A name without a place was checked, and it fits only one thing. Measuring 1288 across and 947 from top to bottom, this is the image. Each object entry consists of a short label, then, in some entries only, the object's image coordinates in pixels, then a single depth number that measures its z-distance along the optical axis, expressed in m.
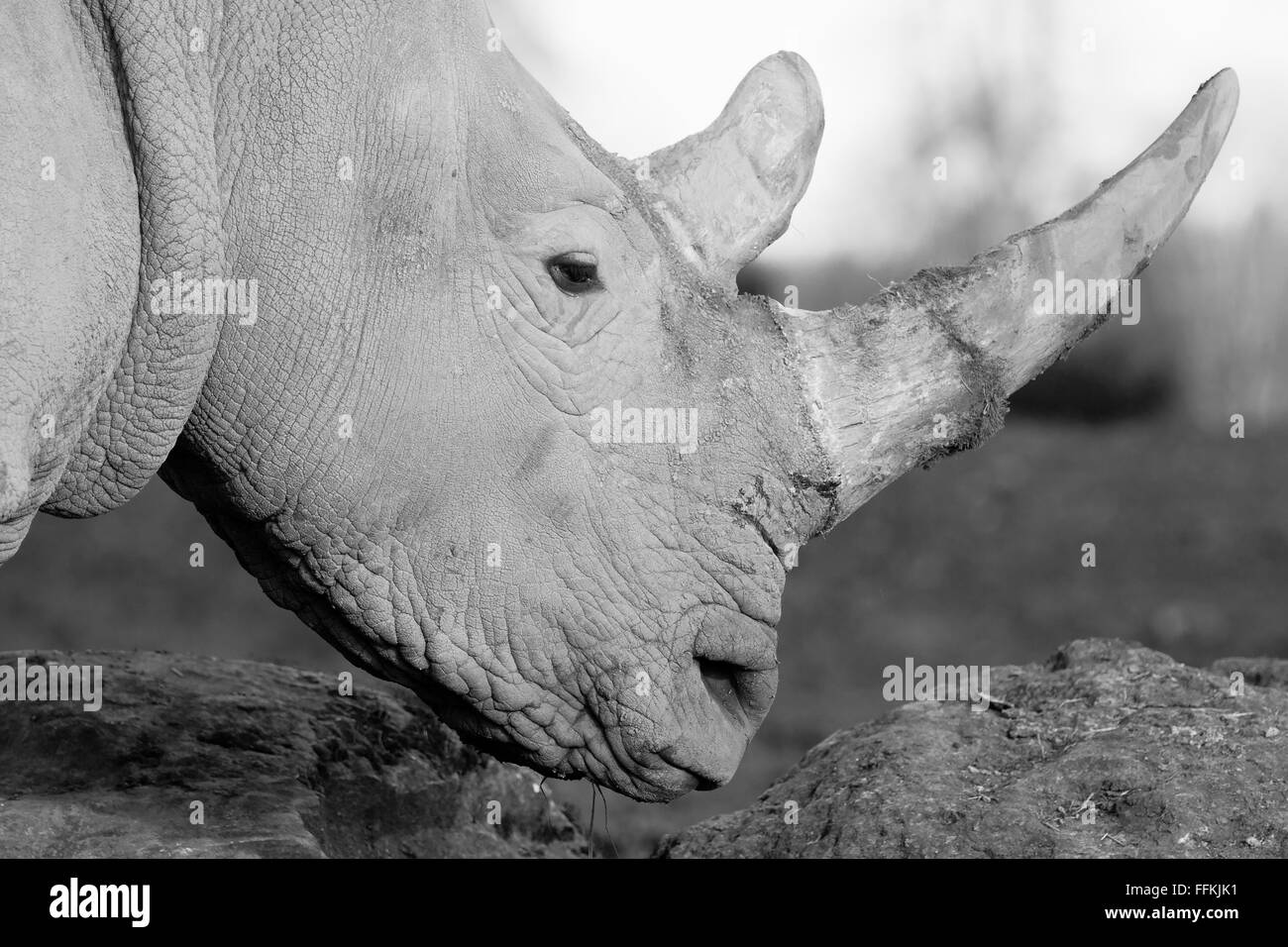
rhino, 3.18
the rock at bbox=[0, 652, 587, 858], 3.98
